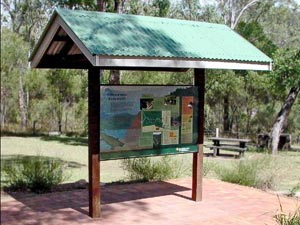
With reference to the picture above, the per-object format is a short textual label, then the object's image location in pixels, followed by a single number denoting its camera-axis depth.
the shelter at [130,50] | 5.38
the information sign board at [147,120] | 5.94
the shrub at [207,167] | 8.97
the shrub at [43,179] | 6.98
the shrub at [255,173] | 7.90
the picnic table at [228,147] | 13.13
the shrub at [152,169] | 8.43
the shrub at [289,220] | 4.69
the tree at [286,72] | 12.86
